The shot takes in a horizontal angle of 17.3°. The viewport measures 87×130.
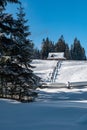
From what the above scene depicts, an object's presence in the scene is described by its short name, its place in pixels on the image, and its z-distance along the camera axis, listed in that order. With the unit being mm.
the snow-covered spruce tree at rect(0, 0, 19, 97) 17389
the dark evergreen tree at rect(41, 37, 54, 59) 104050
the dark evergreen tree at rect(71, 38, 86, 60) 114588
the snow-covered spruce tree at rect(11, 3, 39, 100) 18141
